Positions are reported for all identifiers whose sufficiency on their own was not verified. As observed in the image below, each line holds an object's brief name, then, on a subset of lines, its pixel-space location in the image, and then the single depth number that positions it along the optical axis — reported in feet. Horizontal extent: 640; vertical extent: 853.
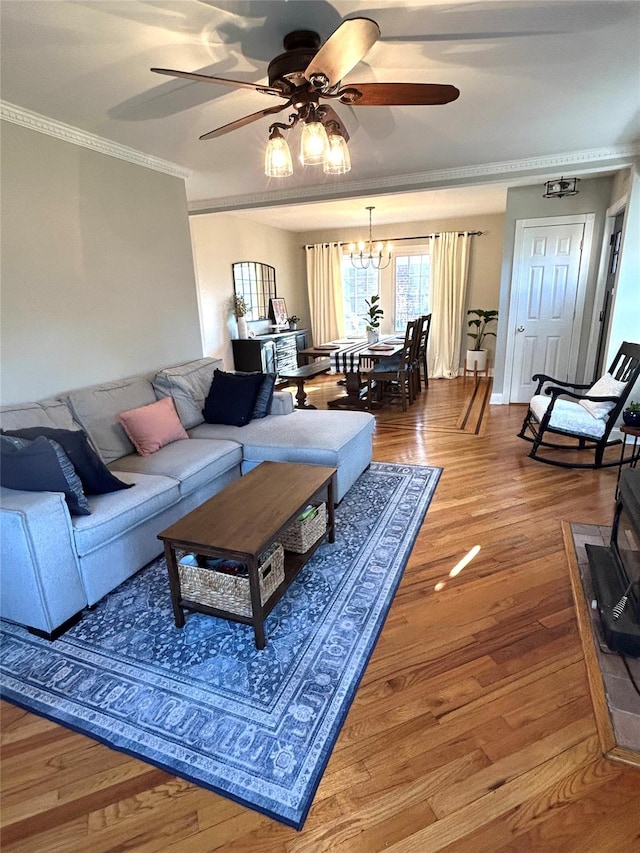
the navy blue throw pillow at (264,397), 11.82
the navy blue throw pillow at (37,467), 6.37
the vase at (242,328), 20.71
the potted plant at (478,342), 23.12
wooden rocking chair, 11.39
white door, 16.06
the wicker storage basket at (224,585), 6.17
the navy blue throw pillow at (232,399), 11.40
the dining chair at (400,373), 17.22
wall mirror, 21.12
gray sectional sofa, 6.28
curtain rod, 22.81
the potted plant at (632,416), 10.92
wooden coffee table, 5.95
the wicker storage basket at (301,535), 7.51
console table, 20.42
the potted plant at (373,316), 20.61
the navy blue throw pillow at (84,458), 7.04
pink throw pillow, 9.64
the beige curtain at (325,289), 26.05
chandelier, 24.34
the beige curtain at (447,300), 23.13
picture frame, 23.48
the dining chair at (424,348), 21.04
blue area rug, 4.71
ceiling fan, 5.49
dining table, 17.53
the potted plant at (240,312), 20.61
